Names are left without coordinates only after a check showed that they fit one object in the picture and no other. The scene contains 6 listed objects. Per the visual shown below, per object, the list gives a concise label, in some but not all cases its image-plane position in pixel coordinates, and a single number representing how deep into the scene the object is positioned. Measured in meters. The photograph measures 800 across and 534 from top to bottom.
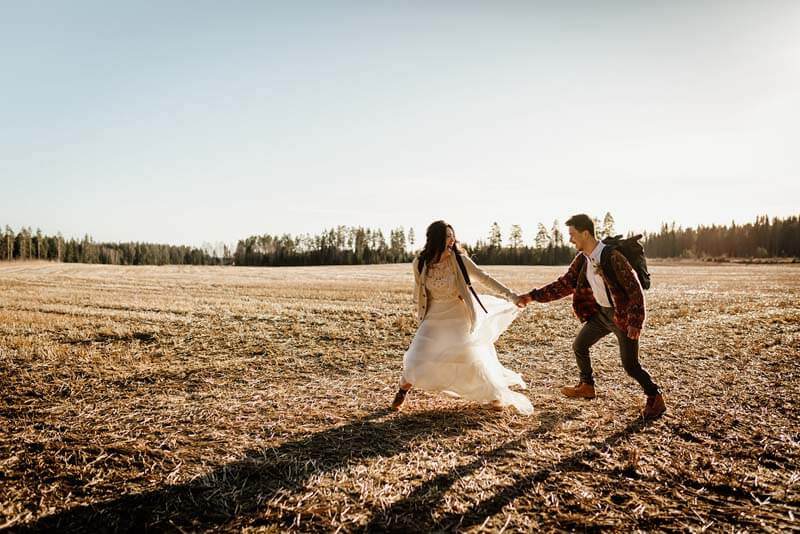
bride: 6.19
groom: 6.07
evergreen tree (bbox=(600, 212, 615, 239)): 119.44
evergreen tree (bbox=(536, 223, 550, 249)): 117.44
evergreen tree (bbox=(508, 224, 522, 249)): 122.94
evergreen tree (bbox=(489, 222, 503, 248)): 121.40
